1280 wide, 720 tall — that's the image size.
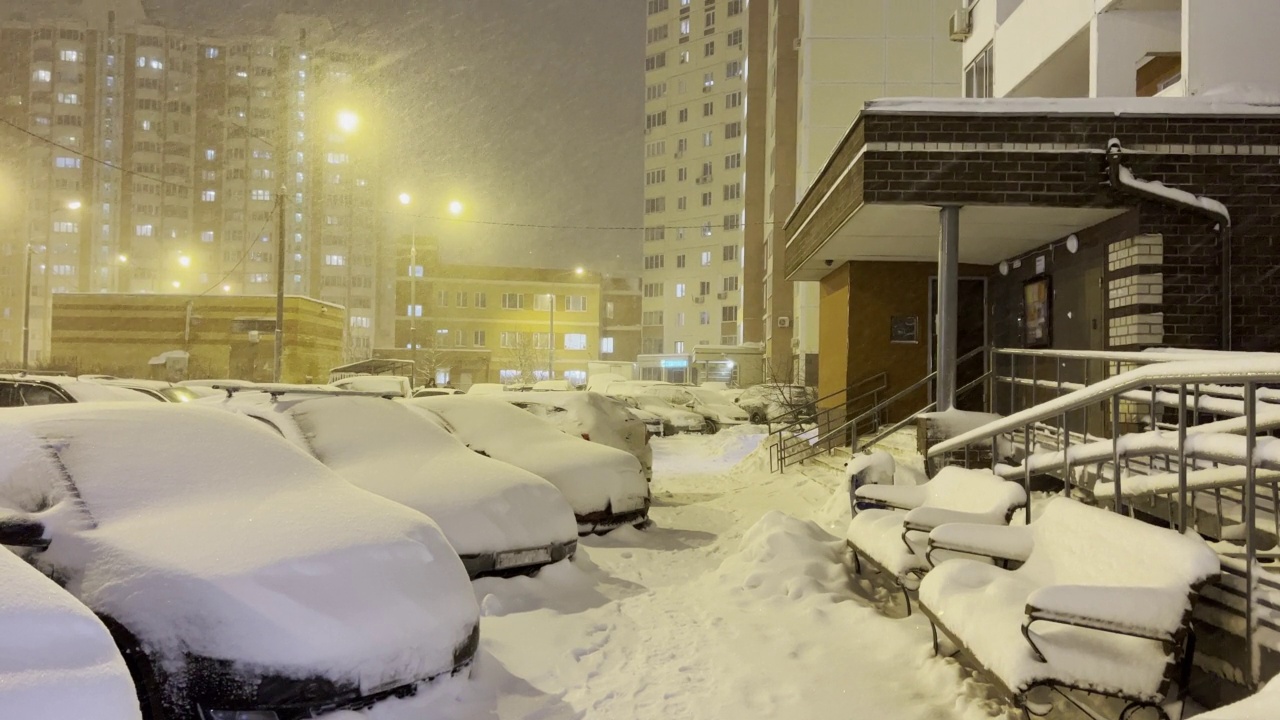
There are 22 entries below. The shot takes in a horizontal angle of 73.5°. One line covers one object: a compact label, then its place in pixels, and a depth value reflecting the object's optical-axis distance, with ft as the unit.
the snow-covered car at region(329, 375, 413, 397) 63.36
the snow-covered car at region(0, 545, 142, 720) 7.55
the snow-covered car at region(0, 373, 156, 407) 35.45
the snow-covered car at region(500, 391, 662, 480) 39.91
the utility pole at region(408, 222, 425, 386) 97.63
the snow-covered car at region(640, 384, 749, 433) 96.02
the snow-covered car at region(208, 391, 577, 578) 21.54
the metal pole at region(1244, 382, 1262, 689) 11.52
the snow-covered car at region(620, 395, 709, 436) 86.84
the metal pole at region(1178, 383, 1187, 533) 13.05
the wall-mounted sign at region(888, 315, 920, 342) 51.62
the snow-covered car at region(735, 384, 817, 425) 96.94
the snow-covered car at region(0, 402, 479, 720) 12.26
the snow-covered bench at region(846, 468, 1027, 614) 18.74
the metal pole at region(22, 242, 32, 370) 112.37
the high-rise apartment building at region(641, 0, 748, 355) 240.53
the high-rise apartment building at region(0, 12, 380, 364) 327.88
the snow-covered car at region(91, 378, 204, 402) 41.39
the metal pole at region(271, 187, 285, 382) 74.19
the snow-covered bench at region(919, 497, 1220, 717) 11.23
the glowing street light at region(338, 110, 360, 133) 67.00
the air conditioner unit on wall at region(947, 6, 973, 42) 73.31
